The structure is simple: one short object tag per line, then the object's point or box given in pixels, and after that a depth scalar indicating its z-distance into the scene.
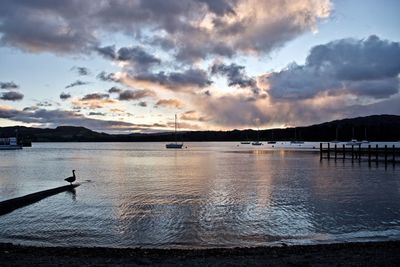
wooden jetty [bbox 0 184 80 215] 23.37
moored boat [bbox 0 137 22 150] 166.00
